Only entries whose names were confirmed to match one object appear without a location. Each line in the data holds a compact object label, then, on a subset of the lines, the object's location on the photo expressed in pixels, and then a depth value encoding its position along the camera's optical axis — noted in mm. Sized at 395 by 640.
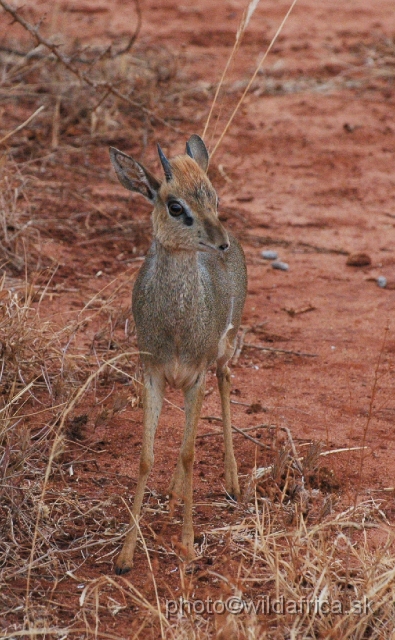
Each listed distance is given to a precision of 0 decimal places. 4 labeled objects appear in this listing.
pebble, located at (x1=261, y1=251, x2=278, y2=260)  16245
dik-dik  8687
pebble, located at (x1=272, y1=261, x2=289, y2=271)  15930
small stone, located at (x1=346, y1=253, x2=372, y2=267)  16078
